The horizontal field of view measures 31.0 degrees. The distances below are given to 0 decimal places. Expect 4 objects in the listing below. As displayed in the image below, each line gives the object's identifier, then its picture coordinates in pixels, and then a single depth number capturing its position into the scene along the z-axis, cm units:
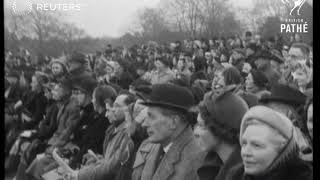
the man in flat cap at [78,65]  467
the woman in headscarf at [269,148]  241
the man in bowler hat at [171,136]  307
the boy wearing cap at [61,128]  423
